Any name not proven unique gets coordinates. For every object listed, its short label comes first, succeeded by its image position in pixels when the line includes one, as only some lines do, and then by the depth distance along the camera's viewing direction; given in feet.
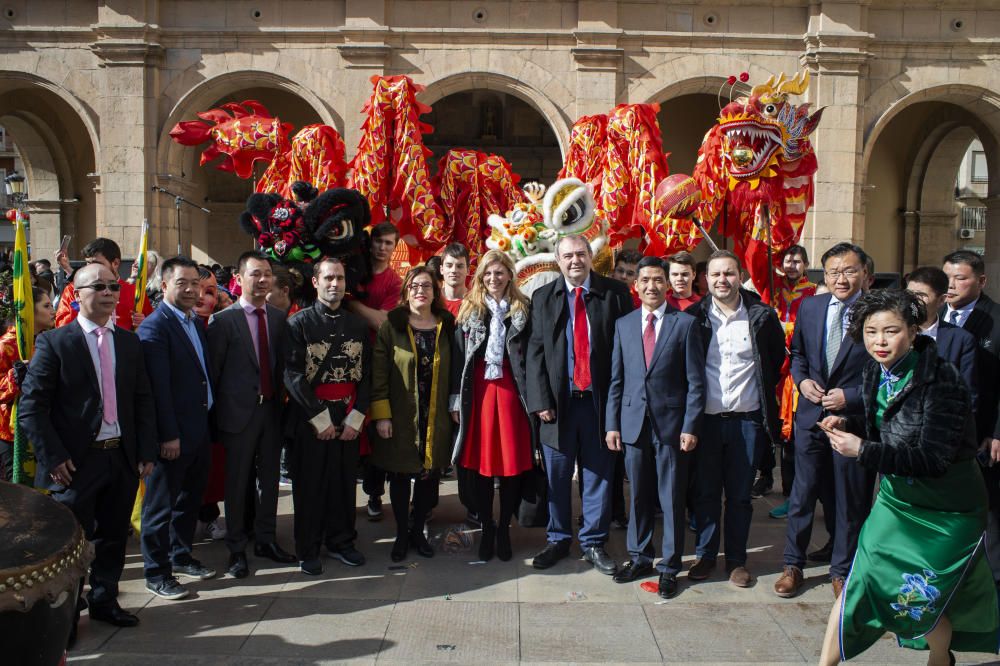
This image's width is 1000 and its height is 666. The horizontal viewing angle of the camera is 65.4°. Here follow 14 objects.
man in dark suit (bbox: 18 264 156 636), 11.61
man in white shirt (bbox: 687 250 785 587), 14.16
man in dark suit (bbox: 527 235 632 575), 14.89
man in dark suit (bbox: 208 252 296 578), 14.57
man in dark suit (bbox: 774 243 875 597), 13.51
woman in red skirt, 15.10
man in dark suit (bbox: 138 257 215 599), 13.32
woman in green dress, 9.50
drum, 7.12
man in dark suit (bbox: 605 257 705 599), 14.01
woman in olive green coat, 15.23
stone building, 41.37
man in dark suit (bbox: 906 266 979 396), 12.64
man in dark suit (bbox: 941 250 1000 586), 12.89
